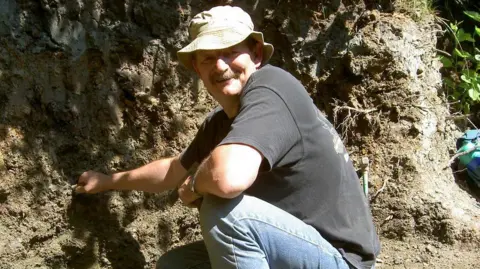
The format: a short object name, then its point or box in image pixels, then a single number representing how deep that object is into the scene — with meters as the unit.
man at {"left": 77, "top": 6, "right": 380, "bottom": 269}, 2.34
